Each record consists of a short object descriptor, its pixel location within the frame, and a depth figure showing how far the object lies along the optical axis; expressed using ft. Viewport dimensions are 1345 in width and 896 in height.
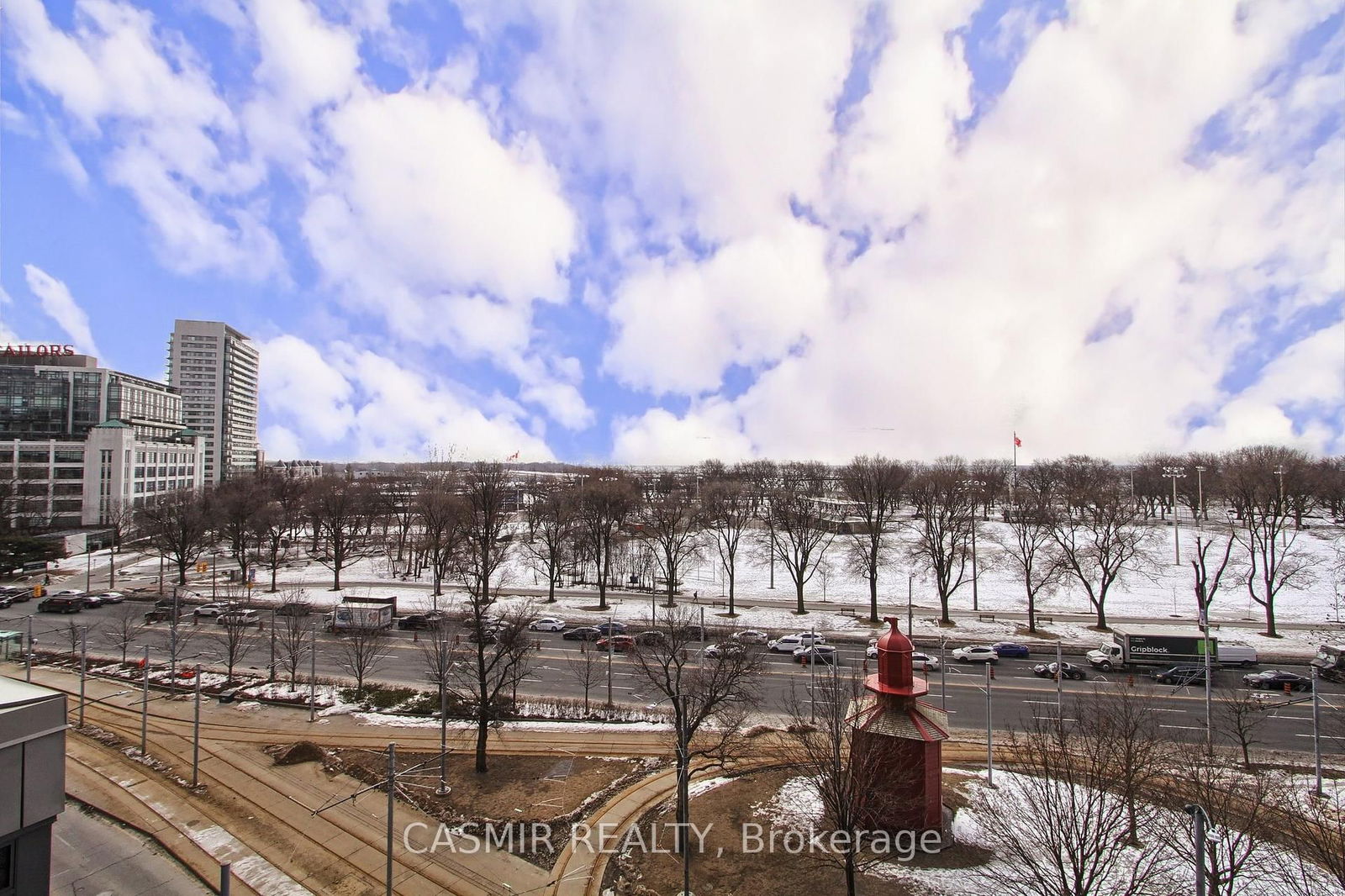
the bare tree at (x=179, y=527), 187.01
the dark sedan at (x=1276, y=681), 101.60
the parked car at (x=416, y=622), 141.89
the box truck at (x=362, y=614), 137.81
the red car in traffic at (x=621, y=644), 124.77
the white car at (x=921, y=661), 112.68
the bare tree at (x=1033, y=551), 147.84
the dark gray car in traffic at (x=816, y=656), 117.50
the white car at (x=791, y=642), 124.63
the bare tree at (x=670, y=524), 175.73
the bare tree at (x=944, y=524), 151.94
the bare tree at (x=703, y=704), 54.08
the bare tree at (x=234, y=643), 103.14
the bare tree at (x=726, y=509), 187.32
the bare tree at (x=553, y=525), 182.80
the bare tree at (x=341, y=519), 196.85
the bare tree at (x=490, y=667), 71.82
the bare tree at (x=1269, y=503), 142.82
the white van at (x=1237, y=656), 113.80
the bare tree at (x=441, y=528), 182.19
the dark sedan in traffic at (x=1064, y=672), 108.37
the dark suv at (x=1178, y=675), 103.86
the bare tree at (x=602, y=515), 192.34
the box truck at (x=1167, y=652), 113.60
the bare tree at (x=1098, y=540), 143.74
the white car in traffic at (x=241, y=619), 107.65
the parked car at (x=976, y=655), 119.65
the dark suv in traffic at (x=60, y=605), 159.43
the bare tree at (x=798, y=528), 169.68
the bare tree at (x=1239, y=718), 65.57
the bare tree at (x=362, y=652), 97.96
